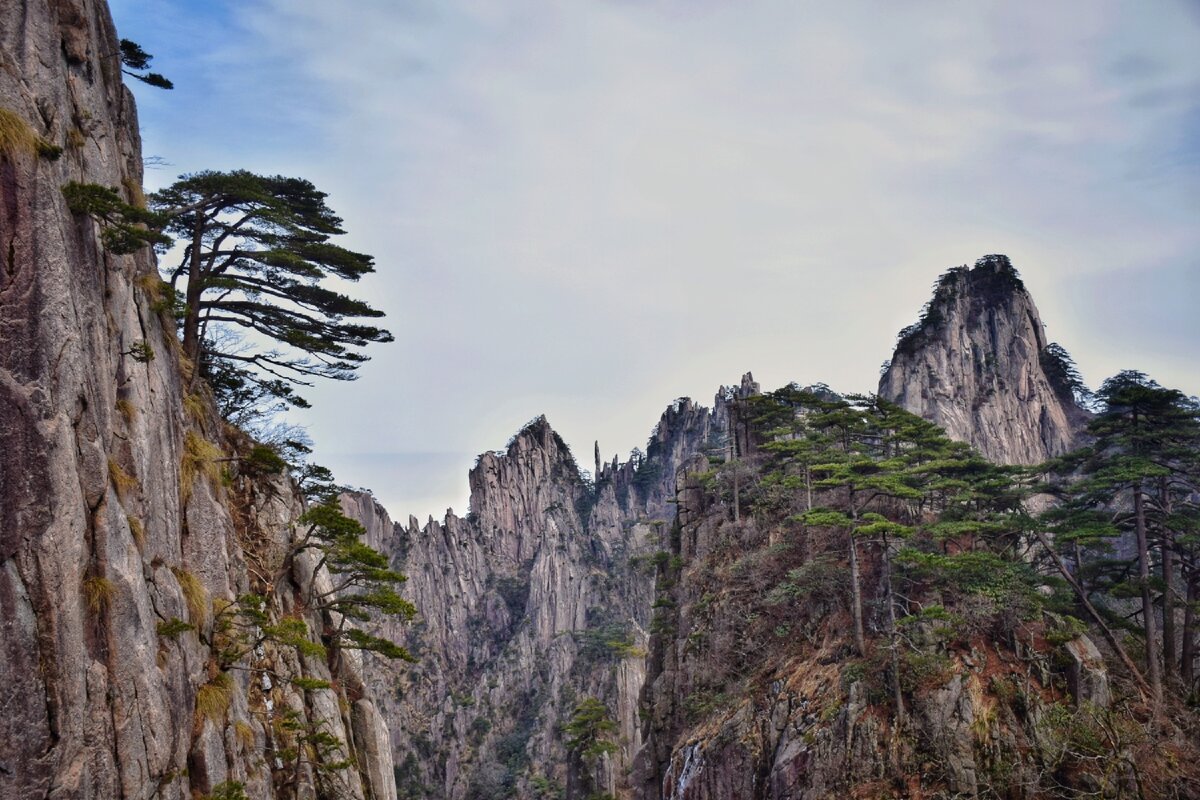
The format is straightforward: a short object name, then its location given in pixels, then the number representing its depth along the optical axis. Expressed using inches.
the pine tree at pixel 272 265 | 788.0
